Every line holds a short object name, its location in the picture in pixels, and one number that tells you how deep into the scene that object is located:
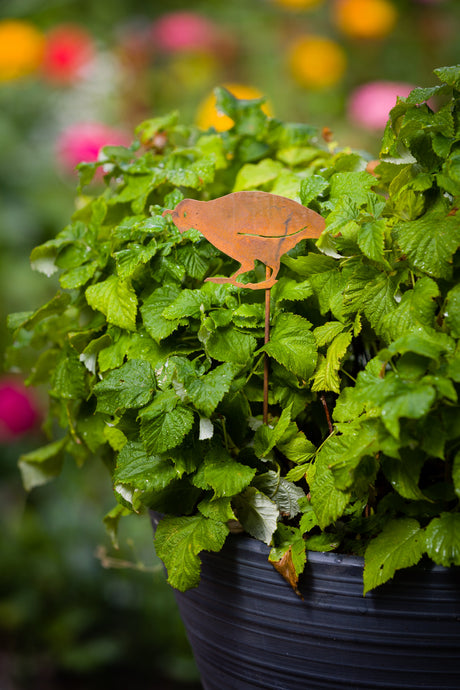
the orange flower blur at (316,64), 3.87
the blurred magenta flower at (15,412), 2.94
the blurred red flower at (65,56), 3.51
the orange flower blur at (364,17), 3.96
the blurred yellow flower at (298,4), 4.02
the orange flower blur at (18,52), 3.49
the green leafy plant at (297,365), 1.73
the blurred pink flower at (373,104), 3.09
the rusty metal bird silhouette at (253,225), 1.80
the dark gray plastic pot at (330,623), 1.74
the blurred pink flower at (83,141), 2.64
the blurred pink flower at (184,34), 3.88
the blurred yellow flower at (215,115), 2.80
